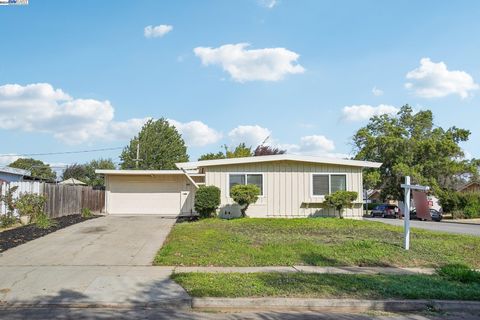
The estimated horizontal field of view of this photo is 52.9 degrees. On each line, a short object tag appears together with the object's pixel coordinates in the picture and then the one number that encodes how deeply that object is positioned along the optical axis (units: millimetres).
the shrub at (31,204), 18609
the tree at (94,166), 70281
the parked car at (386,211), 46875
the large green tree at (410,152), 50531
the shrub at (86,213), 23828
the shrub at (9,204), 17969
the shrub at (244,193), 21703
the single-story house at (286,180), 23062
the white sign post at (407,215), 13008
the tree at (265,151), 49697
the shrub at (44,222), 17531
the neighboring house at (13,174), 31122
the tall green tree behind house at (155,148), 58312
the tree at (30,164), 76250
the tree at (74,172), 68625
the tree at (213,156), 53562
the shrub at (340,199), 22219
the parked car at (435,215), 40481
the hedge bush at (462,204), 43809
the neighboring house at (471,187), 55047
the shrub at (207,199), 21500
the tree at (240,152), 47406
